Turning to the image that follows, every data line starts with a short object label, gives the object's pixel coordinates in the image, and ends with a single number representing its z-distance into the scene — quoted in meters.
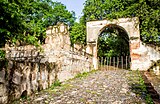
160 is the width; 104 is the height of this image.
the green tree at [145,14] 9.17
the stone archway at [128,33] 8.73
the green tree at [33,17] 4.21
